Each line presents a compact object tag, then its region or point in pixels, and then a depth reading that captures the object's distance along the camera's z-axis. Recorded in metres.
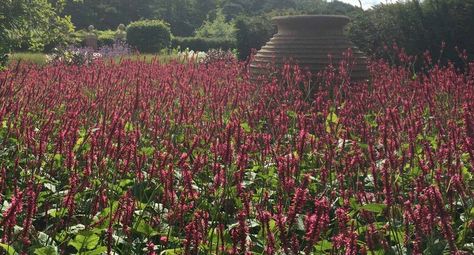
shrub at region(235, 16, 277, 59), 19.62
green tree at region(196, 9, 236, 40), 36.94
